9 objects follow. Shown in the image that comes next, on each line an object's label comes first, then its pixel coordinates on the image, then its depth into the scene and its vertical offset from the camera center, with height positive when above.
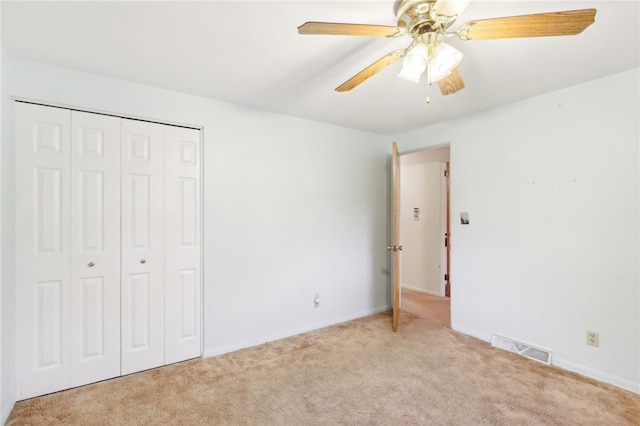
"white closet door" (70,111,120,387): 2.26 -0.26
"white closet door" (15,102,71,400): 2.09 -0.25
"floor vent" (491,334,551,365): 2.64 -1.25
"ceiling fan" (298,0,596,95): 1.25 +0.80
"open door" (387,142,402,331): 3.35 -0.35
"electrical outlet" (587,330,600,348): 2.38 -1.00
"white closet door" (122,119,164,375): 2.44 -0.27
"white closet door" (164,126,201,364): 2.62 -0.27
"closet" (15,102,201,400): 2.12 -0.26
